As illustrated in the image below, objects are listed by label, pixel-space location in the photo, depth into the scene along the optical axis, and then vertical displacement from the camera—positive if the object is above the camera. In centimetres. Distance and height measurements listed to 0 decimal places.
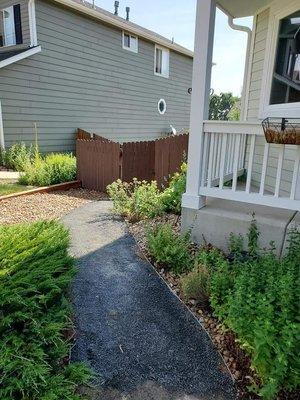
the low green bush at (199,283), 306 -156
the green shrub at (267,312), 190 -128
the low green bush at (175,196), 519 -122
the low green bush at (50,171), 757 -127
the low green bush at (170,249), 364 -150
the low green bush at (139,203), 528 -140
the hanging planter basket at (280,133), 309 -6
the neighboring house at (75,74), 944 +180
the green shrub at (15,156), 878 -104
